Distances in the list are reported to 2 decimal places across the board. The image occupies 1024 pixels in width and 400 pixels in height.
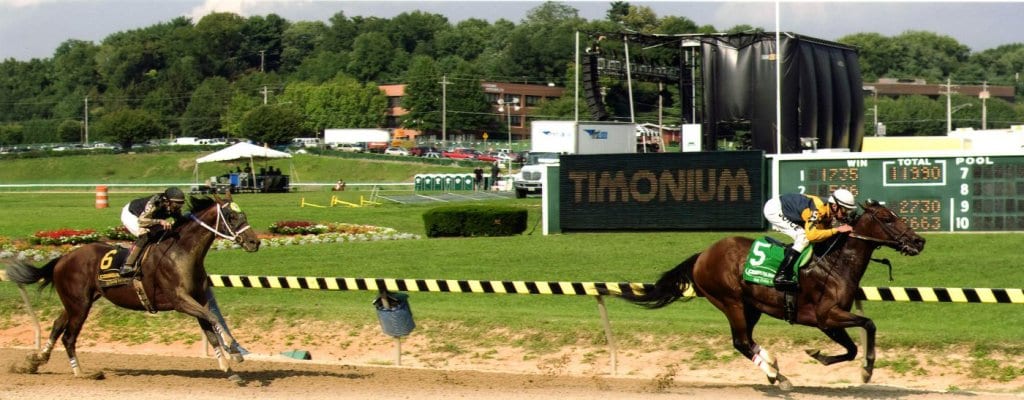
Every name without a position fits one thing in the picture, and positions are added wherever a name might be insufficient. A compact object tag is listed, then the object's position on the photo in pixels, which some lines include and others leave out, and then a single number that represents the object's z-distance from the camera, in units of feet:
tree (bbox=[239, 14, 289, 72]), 530.27
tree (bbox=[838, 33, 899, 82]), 514.27
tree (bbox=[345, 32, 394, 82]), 474.08
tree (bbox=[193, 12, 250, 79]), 502.38
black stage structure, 137.80
